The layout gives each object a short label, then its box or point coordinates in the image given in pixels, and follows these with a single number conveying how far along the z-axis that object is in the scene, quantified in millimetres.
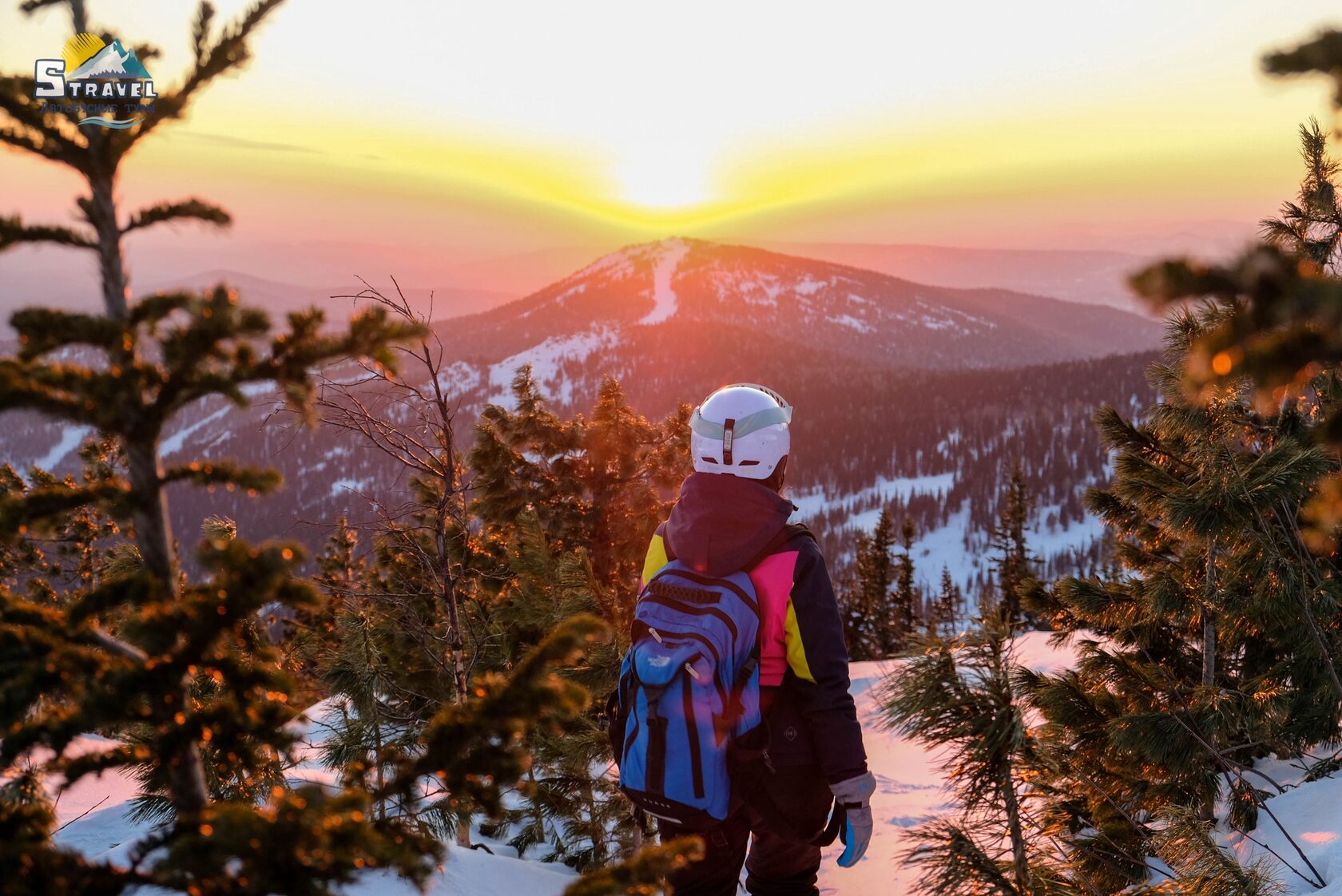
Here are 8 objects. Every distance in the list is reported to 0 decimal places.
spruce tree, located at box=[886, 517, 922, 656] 43500
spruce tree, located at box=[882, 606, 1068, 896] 3150
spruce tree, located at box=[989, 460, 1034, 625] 45562
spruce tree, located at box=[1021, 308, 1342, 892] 6523
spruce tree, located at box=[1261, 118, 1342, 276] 7895
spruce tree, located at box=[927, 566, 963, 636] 41347
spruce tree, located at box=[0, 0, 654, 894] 1772
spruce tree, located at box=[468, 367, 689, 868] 12000
